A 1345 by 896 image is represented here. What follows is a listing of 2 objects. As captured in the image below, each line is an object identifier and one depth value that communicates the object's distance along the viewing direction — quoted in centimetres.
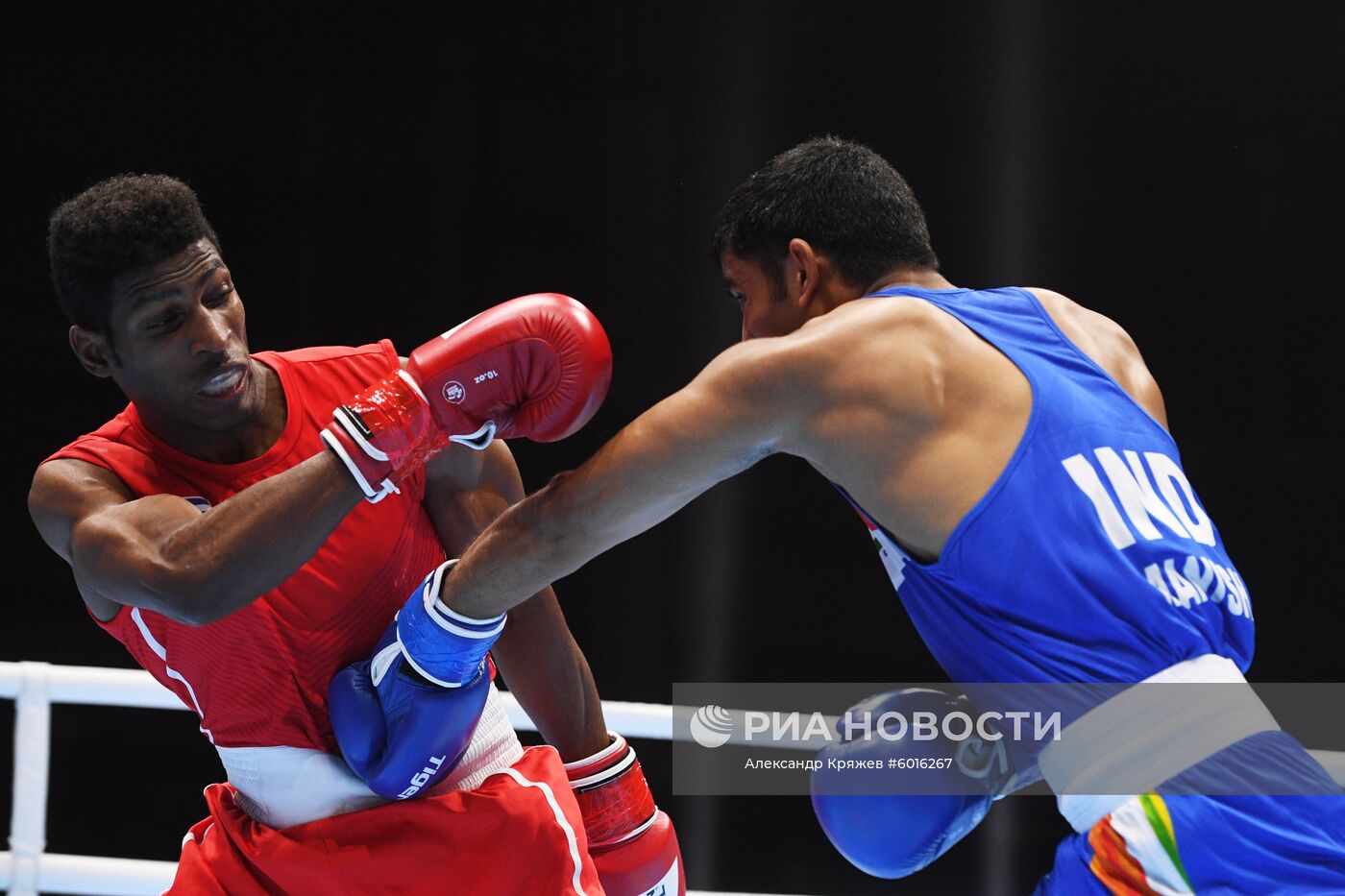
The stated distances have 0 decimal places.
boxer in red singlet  477
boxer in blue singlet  453
